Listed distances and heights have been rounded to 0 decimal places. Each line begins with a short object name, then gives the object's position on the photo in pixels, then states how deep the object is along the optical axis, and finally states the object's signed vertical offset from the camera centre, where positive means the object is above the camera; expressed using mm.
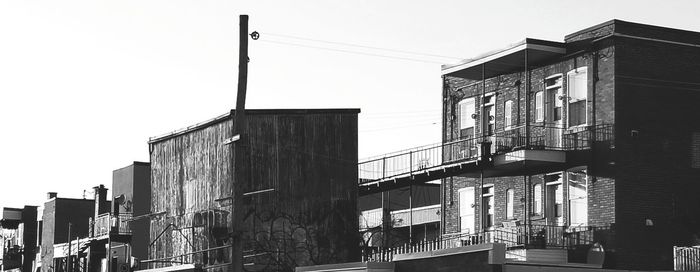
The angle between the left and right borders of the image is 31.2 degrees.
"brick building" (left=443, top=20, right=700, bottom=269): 38375 +3850
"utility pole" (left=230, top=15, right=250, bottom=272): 32062 +2944
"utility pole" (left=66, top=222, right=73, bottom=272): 69338 -448
